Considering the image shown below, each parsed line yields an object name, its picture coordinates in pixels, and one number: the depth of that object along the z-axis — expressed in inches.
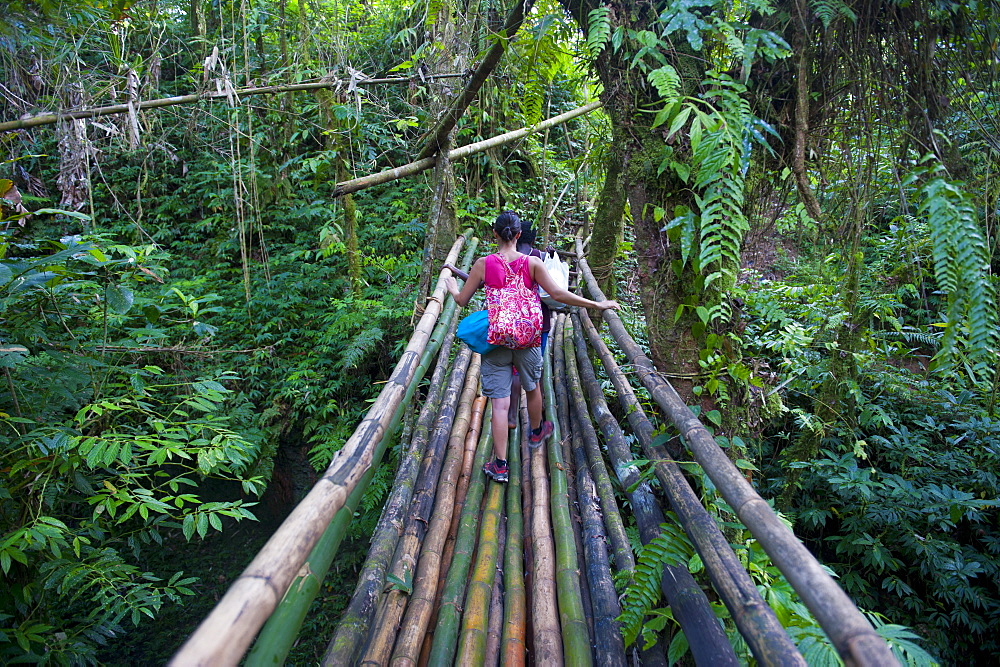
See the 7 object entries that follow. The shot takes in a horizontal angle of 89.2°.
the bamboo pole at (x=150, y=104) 114.3
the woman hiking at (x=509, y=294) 97.1
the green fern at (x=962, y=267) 47.4
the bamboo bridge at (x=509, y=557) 39.5
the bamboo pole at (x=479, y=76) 111.3
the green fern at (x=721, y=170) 68.2
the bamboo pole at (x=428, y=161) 116.0
